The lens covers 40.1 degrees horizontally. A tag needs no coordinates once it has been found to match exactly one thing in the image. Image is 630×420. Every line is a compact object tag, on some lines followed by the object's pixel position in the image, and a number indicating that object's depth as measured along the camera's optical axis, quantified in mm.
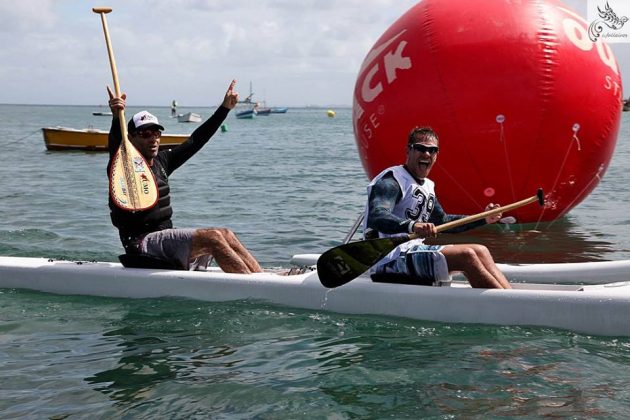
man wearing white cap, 6770
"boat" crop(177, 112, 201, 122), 85475
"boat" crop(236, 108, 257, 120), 105062
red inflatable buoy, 8812
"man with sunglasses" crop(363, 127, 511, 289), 5676
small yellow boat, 28750
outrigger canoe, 5906
